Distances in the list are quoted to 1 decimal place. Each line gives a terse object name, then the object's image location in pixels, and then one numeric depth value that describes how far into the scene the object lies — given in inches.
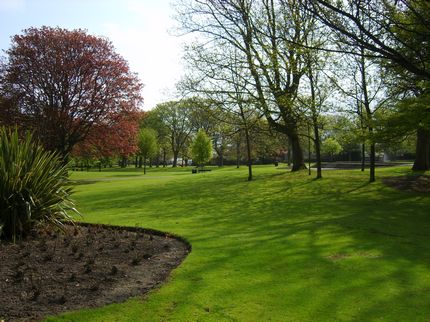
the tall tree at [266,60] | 800.9
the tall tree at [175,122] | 3006.4
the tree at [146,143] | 2304.4
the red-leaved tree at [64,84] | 1253.7
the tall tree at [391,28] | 379.9
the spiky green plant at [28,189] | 322.0
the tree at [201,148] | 2210.9
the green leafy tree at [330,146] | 2679.6
